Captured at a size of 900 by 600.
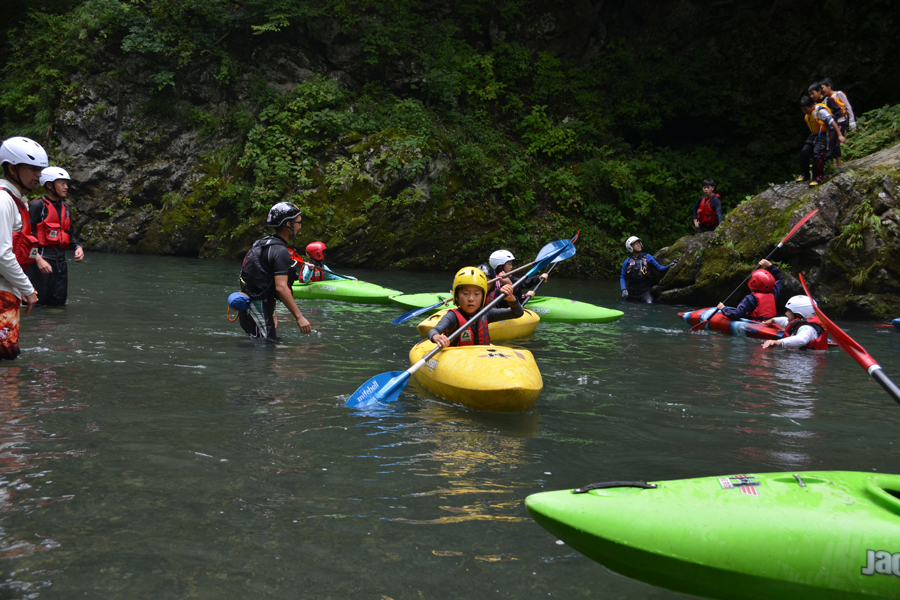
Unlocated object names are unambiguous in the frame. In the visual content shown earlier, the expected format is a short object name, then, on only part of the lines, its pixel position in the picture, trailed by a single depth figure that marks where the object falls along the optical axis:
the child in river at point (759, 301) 8.40
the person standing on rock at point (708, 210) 11.84
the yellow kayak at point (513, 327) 7.31
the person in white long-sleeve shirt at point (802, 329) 7.07
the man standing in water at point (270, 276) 5.65
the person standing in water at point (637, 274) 11.26
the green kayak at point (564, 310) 8.90
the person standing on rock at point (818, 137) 9.83
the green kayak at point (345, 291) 10.05
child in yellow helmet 5.11
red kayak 7.87
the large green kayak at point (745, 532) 2.03
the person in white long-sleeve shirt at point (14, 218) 4.05
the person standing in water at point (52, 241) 7.50
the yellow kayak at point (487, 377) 4.16
